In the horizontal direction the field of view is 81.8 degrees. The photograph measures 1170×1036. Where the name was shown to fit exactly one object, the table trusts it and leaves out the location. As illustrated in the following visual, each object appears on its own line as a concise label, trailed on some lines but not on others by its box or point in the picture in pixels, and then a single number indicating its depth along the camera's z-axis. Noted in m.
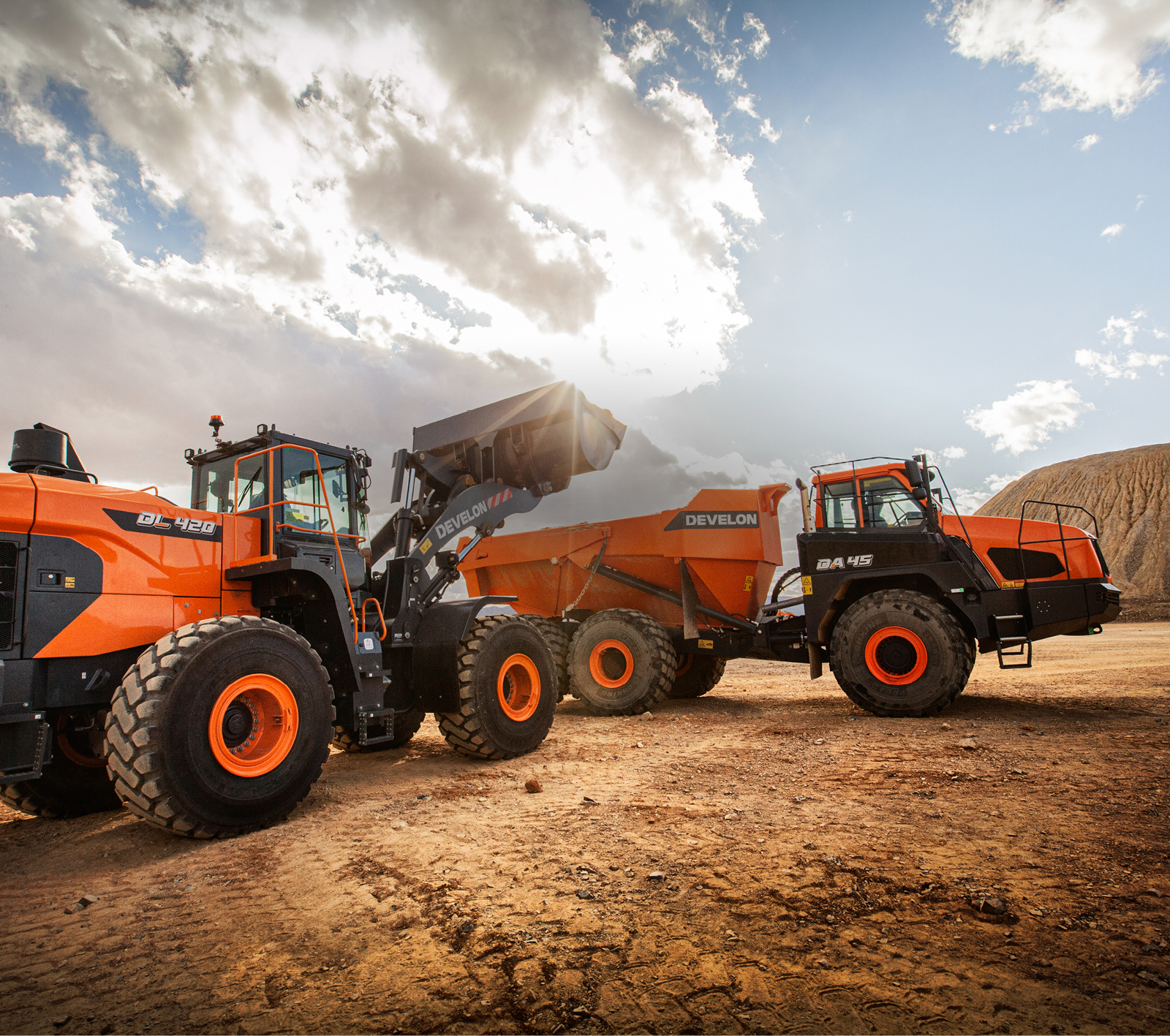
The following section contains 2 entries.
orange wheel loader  4.01
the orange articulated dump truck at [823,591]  8.25
